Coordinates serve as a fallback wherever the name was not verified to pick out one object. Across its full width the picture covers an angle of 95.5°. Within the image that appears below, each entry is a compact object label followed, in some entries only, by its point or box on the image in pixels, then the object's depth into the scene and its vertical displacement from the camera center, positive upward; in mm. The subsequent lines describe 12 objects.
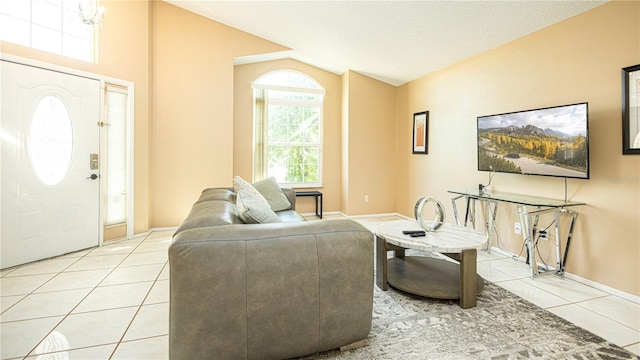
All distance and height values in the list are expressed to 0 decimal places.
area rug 1658 -981
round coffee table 2152 -779
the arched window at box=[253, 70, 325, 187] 5211 +949
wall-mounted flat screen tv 2590 +387
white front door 2871 +168
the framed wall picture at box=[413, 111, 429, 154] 4835 +799
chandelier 2492 +1445
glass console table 2686 -322
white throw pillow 1922 -208
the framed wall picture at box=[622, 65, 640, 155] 2299 +563
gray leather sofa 1337 -539
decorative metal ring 2504 -310
